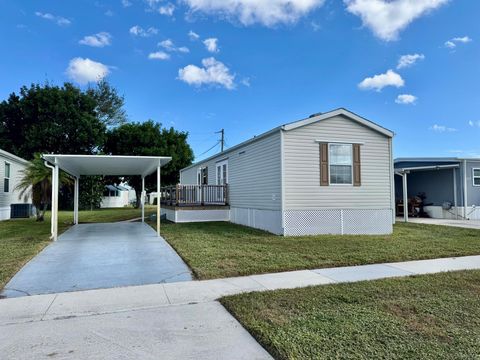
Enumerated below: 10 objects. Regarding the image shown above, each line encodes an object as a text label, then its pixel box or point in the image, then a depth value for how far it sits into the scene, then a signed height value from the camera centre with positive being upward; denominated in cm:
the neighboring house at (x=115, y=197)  3672 -28
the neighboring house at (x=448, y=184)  1702 +32
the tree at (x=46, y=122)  2502 +545
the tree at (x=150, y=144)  2833 +425
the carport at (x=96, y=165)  976 +104
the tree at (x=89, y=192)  2716 +25
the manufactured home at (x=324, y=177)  1050 +50
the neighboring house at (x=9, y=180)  1636 +80
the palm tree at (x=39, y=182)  1543 +61
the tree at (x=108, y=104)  3197 +853
